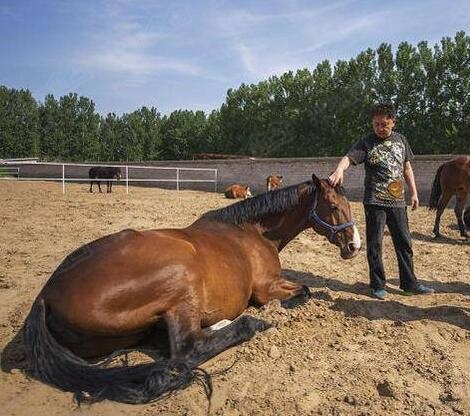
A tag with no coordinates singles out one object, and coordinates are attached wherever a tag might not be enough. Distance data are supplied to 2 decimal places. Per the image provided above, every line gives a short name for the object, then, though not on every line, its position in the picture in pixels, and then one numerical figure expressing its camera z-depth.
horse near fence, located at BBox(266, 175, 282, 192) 18.88
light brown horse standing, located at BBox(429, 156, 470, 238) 9.11
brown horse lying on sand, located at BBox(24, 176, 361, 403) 2.75
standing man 4.77
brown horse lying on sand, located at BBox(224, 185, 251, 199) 17.31
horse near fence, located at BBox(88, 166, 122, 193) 19.86
